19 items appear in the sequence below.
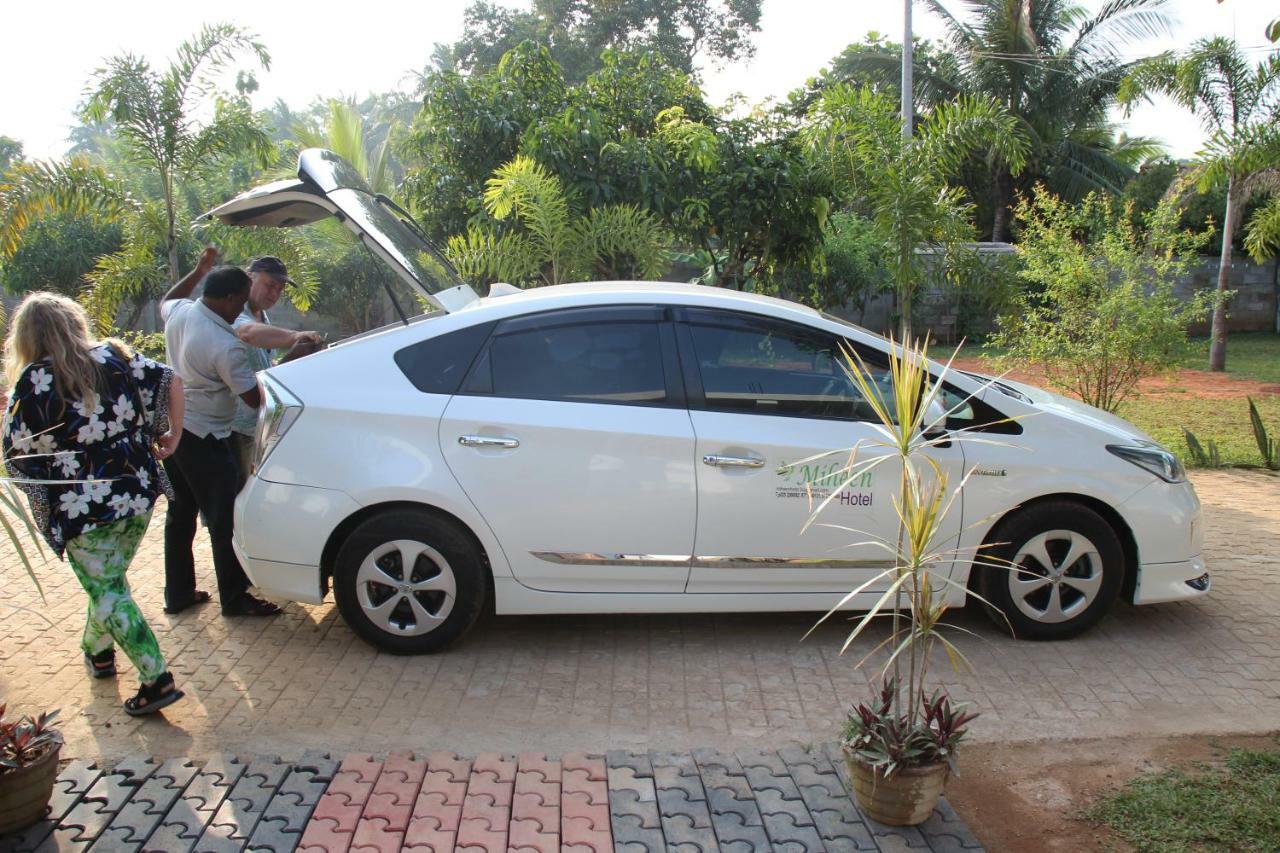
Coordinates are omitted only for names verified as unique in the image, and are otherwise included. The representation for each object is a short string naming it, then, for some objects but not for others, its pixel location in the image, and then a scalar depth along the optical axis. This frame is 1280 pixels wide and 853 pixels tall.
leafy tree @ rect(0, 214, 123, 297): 21.80
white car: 4.94
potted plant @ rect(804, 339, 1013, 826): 3.39
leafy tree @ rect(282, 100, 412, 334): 20.66
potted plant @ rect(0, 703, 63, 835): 3.46
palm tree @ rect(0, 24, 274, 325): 10.20
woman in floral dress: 4.20
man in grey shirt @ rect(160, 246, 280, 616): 5.52
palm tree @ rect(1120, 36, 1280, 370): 14.05
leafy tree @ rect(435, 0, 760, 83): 35.91
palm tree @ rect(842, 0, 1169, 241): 28.31
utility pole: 18.64
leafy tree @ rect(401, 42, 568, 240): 10.41
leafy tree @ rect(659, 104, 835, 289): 10.29
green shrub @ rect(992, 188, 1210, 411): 10.40
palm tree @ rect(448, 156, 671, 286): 9.19
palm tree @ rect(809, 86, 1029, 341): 9.62
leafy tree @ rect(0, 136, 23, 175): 45.37
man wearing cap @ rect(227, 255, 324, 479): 5.61
